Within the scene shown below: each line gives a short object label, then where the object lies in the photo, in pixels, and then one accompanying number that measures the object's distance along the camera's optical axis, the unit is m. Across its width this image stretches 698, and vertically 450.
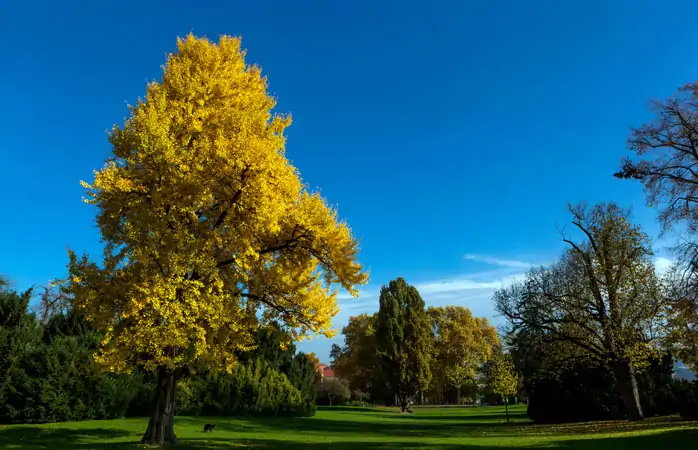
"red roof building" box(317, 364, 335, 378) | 124.88
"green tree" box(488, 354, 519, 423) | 33.12
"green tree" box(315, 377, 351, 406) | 58.03
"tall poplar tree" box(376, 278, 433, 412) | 50.03
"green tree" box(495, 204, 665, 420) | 25.69
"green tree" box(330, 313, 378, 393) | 57.62
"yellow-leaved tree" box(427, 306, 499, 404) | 59.09
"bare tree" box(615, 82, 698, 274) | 16.66
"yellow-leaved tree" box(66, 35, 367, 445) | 13.27
